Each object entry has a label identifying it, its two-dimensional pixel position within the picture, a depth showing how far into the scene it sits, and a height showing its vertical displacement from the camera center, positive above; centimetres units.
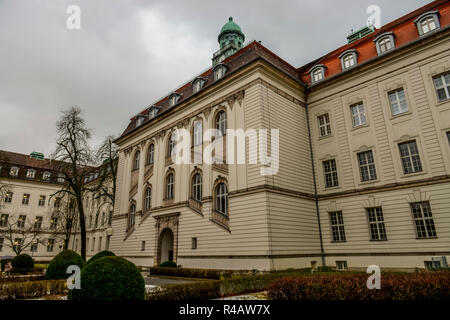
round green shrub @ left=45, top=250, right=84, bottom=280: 1691 -50
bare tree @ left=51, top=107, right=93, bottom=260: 3081 +1073
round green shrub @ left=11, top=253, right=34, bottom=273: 2766 -49
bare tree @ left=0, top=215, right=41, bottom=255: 4891 +481
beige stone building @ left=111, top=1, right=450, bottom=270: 1837 +582
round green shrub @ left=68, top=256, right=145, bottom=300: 792 -72
